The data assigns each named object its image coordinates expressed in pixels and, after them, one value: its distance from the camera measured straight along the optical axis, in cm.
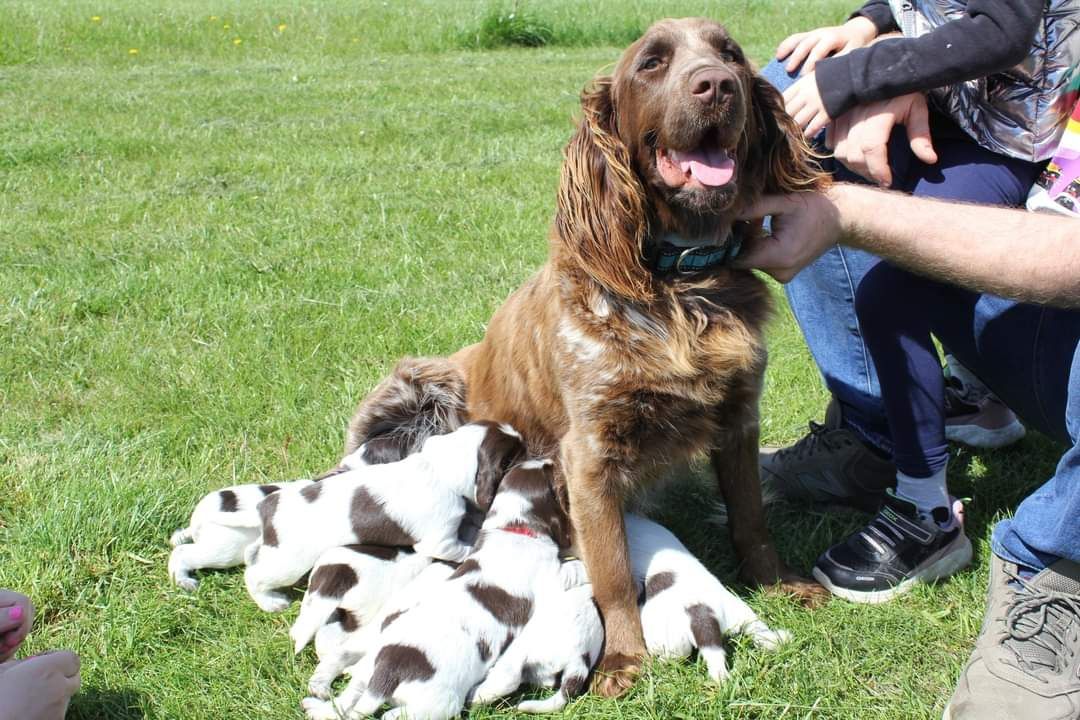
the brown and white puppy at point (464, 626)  226
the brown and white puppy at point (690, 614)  248
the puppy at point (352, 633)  244
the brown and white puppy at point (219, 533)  284
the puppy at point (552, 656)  238
